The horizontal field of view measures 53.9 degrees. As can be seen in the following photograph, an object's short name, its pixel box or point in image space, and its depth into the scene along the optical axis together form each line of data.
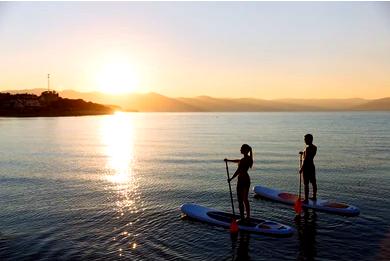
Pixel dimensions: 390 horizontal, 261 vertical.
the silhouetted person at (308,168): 18.47
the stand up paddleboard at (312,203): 18.31
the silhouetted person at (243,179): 15.57
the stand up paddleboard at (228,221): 15.35
